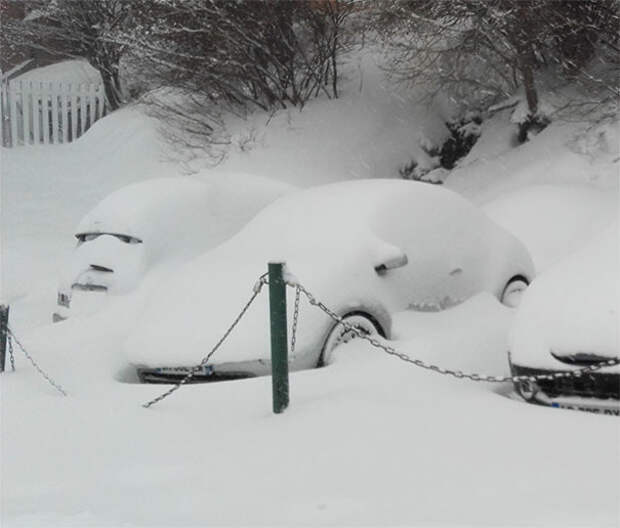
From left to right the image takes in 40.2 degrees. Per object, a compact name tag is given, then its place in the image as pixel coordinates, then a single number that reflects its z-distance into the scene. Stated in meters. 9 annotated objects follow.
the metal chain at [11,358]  6.24
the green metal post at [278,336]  4.73
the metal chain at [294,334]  5.62
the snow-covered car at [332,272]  5.78
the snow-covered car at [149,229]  8.17
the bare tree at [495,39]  12.66
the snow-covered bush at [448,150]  15.34
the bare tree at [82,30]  19.33
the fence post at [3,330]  6.20
